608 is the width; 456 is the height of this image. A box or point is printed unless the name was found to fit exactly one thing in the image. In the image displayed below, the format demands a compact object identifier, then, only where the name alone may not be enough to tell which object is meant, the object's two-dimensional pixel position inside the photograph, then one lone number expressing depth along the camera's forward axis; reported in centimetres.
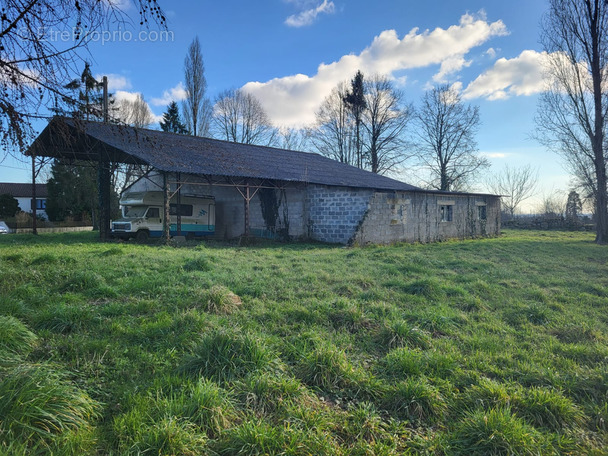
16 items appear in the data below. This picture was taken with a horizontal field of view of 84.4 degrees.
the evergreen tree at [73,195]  2822
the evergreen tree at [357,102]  3641
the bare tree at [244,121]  3781
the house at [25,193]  3994
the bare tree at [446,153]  3731
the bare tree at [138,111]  3216
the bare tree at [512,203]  4681
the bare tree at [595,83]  1725
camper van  1594
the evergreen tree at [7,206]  3244
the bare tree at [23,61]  336
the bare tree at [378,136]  3694
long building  1558
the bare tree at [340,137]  3853
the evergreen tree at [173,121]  3334
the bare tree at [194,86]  3070
